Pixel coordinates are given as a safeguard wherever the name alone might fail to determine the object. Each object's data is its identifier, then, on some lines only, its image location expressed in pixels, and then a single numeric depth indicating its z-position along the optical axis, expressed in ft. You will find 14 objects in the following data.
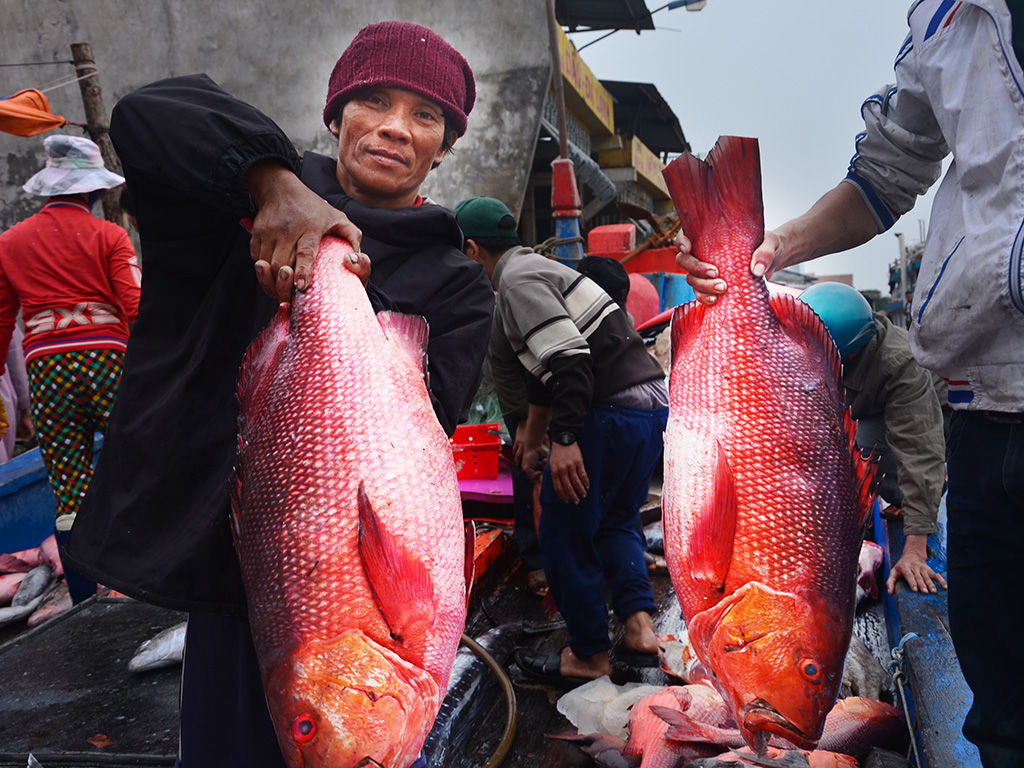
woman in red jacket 13.11
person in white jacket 4.19
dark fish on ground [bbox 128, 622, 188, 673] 9.99
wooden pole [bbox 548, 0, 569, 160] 26.53
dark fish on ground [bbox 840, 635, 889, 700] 9.52
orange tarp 22.25
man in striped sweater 10.75
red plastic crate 16.70
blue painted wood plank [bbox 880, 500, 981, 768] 6.56
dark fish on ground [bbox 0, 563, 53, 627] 14.47
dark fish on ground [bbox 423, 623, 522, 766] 8.58
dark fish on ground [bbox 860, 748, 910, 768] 7.27
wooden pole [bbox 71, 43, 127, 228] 25.22
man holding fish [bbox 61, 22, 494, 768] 3.76
